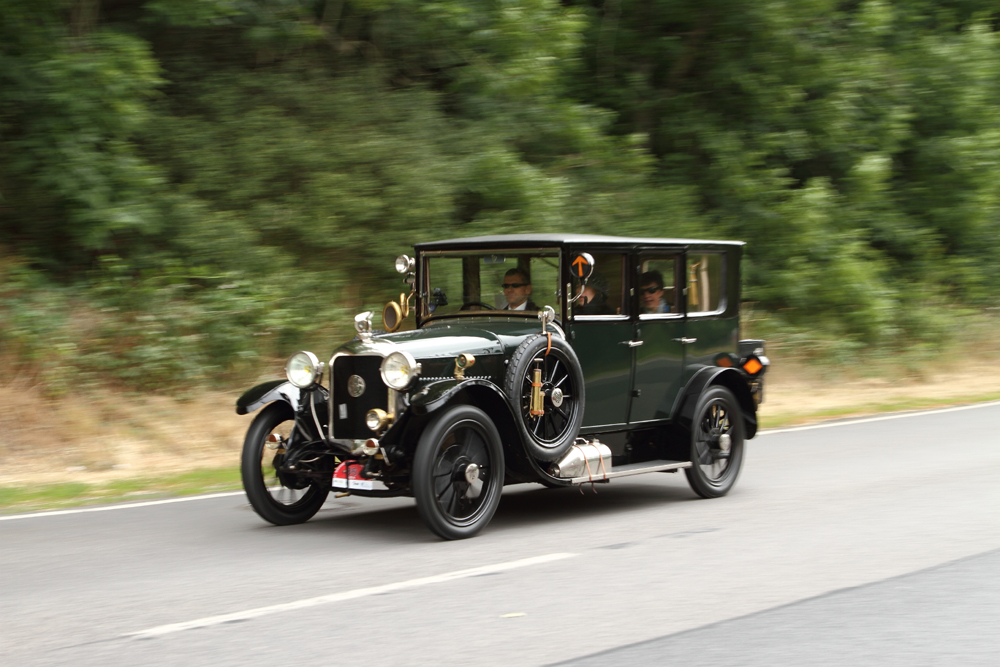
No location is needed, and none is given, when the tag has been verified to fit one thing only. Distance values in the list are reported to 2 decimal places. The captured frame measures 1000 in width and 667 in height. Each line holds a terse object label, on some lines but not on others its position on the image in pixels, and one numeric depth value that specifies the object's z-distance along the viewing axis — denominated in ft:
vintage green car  43.01
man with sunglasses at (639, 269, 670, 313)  51.60
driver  49.21
